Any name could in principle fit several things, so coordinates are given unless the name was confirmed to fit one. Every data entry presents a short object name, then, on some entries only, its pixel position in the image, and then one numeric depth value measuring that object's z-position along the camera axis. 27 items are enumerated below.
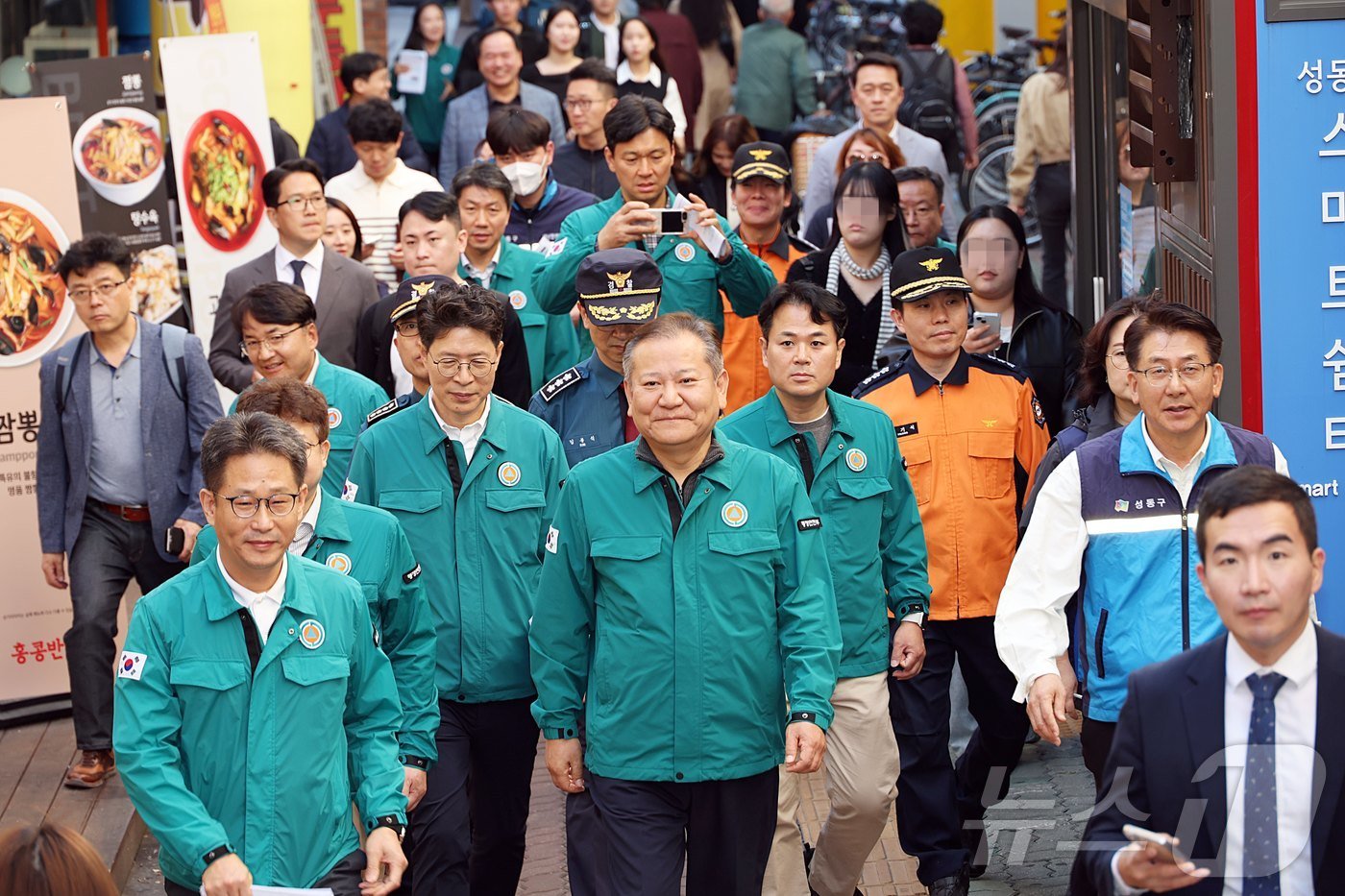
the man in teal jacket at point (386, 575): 10.85
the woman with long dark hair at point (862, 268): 16.73
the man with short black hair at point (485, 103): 24.03
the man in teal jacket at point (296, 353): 14.21
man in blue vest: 10.27
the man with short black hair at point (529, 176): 19.42
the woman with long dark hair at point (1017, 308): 15.41
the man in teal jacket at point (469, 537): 11.94
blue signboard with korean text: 11.49
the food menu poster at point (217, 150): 20.20
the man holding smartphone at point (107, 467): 16.03
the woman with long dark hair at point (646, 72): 25.56
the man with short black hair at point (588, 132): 21.59
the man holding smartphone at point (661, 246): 15.26
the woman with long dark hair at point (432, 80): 28.89
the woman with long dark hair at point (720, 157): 21.81
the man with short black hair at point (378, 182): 21.05
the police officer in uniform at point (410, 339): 13.66
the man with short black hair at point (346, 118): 24.31
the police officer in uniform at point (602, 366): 13.52
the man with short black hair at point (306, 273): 17.61
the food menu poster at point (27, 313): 17.69
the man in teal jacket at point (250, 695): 9.19
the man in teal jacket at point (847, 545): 12.42
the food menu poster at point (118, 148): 18.59
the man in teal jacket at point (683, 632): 10.45
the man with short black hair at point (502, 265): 17.37
